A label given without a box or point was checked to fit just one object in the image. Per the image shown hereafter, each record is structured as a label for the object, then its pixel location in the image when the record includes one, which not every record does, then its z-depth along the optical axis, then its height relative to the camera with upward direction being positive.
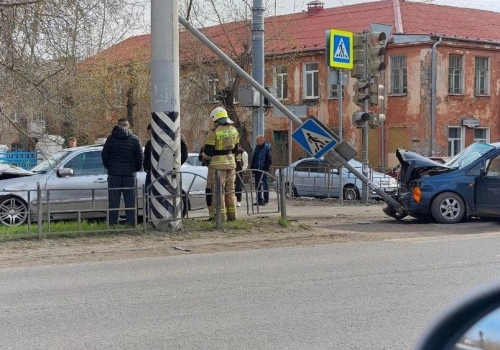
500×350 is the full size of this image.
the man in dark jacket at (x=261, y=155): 19.00 -0.15
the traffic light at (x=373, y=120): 16.02 +0.60
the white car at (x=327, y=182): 22.39 -0.97
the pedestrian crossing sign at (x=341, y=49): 16.48 +2.12
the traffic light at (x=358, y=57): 16.16 +1.92
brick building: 35.16 +3.45
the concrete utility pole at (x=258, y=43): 17.62 +2.40
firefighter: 13.59 -0.12
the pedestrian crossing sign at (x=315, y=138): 14.88 +0.21
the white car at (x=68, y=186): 12.83 -0.66
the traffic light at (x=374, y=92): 15.95 +1.16
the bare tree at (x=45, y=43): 14.22 +2.03
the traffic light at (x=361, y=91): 15.98 +1.19
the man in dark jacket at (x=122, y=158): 13.44 -0.15
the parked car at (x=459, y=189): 14.86 -0.78
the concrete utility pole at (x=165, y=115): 12.74 +0.57
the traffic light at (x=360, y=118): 16.05 +0.64
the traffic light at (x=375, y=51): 15.90 +2.00
